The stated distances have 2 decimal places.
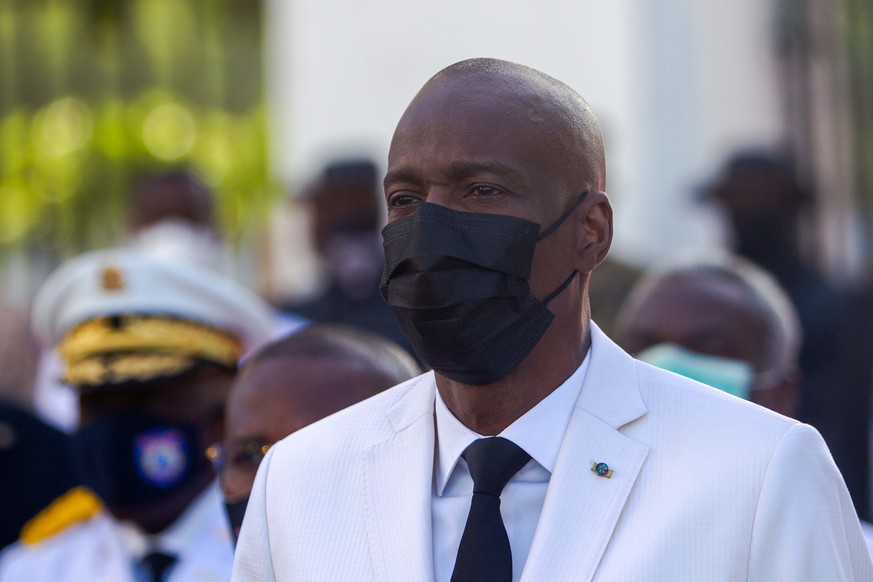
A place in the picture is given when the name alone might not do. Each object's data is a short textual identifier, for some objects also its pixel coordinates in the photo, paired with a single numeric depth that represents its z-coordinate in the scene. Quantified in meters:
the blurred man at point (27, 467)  9.41
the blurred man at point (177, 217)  14.00
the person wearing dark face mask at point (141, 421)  7.76
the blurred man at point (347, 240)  13.39
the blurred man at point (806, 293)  11.03
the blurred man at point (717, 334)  8.25
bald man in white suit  4.49
